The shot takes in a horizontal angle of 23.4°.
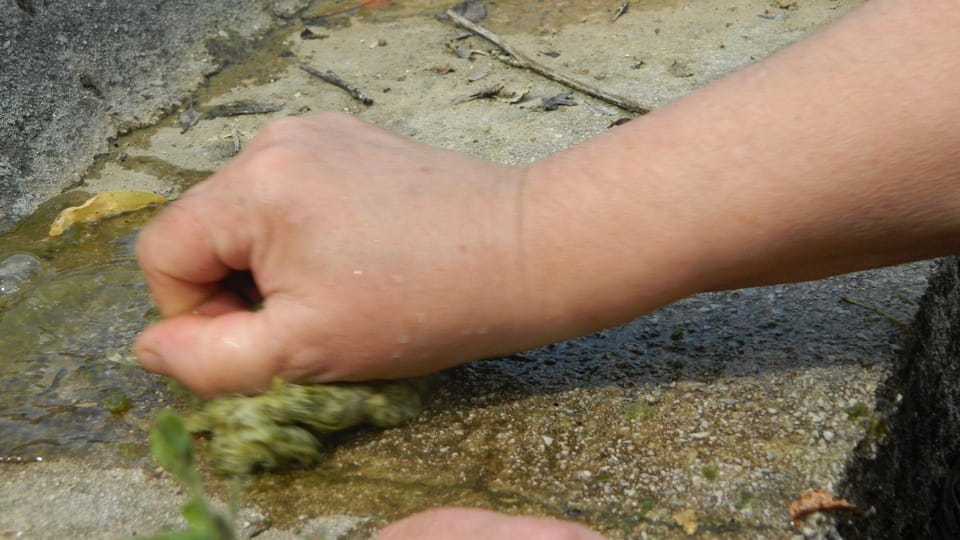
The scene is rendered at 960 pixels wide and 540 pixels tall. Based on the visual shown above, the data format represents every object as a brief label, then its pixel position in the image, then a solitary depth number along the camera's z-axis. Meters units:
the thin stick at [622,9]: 0.96
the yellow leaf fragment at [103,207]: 0.76
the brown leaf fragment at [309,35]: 0.95
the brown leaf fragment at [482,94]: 0.85
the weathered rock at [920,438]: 0.63
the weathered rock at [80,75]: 0.79
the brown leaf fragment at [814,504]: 0.60
